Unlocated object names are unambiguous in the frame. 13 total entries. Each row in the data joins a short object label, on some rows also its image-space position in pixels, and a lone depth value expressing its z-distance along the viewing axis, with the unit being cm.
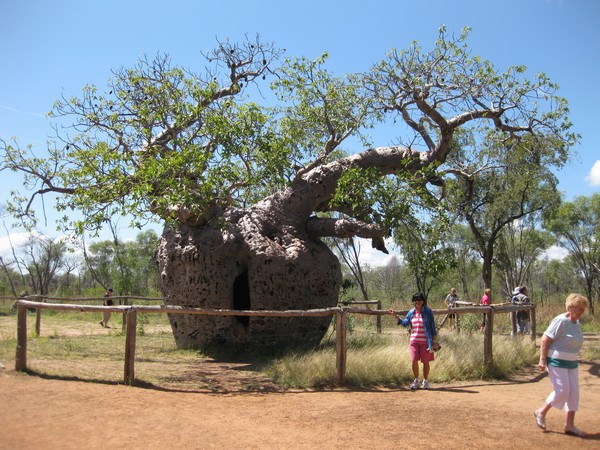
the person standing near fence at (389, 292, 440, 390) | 645
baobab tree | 769
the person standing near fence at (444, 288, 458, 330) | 1279
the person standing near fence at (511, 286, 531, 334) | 1062
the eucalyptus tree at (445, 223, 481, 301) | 2400
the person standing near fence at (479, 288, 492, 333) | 1175
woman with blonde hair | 439
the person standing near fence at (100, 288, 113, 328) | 1383
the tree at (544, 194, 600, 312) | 2216
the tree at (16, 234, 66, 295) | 3038
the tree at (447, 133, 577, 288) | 1207
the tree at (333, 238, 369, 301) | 2286
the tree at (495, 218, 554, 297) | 2092
